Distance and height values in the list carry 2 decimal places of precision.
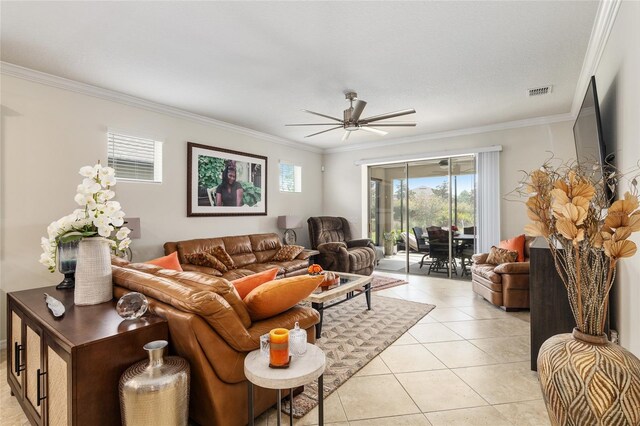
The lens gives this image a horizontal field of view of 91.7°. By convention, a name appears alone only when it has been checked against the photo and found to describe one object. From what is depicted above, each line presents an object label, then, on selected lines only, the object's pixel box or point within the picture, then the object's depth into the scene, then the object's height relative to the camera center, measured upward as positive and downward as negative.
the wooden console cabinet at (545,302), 2.41 -0.70
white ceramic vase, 1.90 -0.37
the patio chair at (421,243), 6.25 -0.60
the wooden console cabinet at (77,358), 1.33 -0.68
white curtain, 5.30 +0.23
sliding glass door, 5.80 -0.01
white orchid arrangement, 1.95 +0.00
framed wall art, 4.69 +0.53
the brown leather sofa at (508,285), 3.86 -0.91
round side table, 1.33 -0.71
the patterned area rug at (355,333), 2.30 -1.25
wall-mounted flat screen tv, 2.22 +0.64
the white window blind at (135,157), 3.87 +0.74
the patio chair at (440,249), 5.94 -0.68
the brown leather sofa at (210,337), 1.55 -0.65
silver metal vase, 1.37 -0.80
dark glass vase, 2.16 -0.31
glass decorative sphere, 1.59 -0.48
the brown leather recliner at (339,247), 5.34 -0.62
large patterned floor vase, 1.17 -0.67
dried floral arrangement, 1.25 -0.07
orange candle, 1.42 -0.62
